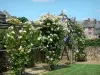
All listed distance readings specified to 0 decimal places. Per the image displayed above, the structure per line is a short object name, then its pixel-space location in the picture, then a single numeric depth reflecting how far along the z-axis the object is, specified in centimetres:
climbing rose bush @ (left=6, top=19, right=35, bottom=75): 603
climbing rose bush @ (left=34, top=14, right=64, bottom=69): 746
